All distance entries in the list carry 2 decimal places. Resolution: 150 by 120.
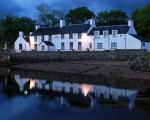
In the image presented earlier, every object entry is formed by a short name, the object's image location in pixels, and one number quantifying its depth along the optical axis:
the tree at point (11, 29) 99.44
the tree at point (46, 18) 106.05
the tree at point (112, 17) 97.08
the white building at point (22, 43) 88.00
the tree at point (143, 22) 77.38
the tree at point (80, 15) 107.75
